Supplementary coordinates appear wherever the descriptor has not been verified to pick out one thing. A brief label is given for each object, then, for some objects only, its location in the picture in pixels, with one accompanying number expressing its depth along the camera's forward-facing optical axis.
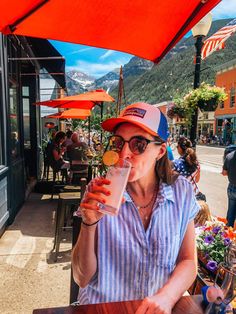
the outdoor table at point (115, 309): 1.23
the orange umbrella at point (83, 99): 6.26
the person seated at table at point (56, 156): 7.82
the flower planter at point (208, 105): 4.45
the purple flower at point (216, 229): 2.47
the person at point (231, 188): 4.98
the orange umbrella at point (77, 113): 9.98
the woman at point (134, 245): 1.43
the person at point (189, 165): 4.46
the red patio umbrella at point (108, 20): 1.95
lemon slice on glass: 1.24
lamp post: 4.57
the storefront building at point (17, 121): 4.84
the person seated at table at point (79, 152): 7.23
